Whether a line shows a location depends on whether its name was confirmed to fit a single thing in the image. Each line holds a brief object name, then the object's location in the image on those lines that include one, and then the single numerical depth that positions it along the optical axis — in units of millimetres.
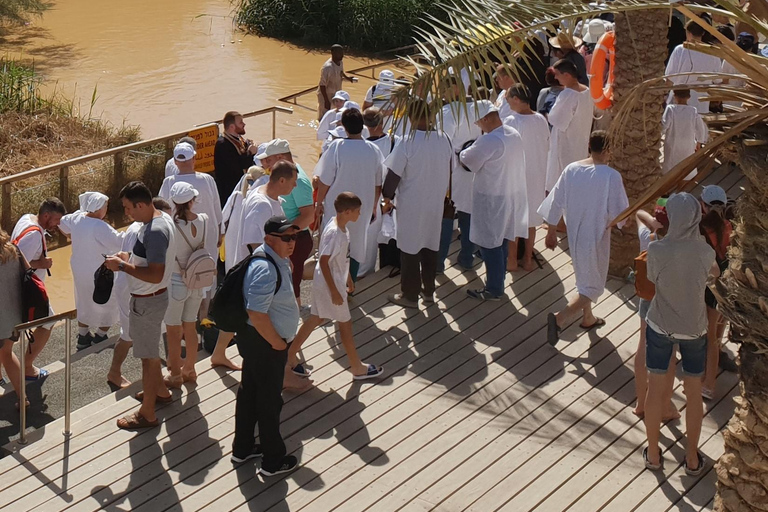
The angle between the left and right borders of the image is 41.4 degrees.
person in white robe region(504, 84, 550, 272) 8227
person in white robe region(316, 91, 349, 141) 9909
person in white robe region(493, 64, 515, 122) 8765
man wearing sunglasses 5391
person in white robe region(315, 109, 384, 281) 7465
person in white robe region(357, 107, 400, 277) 7777
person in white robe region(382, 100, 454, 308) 7500
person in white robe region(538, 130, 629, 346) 7055
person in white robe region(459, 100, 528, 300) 7559
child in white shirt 6395
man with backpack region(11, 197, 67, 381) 7270
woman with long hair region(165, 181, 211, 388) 6340
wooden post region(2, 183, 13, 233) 11367
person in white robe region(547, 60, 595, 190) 8584
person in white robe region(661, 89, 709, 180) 8969
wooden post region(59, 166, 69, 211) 12133
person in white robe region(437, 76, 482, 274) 8219
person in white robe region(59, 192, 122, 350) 7297
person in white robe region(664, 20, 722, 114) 9883
